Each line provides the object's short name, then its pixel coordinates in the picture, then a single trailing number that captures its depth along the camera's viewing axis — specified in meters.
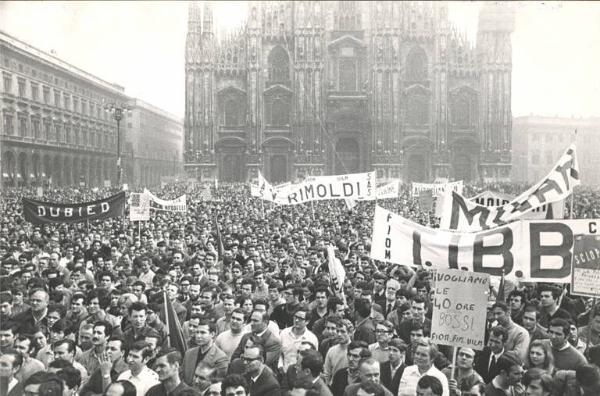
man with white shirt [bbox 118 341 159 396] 6.09
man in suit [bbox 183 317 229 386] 6.96
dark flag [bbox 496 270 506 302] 9.08
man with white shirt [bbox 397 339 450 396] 6.33
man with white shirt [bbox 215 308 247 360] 7.63
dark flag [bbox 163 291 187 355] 7.74
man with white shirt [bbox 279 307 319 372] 7.57
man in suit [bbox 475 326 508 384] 7.03
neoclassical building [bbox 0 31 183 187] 46.51
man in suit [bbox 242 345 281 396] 6.15
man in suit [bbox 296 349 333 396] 6.02
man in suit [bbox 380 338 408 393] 6.71
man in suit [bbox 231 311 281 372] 7.45
